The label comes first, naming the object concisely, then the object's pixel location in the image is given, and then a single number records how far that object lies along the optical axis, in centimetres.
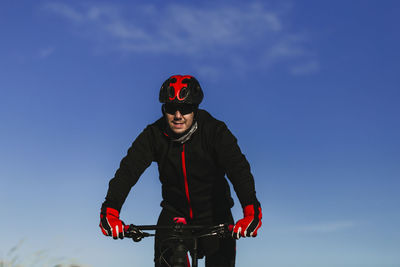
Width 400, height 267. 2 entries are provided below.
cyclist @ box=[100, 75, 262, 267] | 597
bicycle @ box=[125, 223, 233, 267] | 512
